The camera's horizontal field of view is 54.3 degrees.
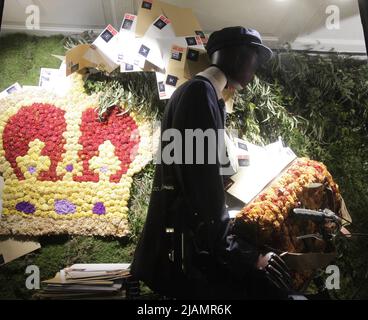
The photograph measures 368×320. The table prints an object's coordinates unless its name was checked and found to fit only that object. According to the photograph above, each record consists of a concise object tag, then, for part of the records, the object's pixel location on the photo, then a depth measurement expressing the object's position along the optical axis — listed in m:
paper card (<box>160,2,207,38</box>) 2.06
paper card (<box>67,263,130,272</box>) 1.83
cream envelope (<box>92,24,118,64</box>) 2.05
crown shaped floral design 1.92
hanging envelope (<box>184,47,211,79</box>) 2.01
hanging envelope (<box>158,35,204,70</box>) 2.04
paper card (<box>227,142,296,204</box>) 1.87
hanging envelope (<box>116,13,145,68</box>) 2.05
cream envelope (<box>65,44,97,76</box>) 2.05
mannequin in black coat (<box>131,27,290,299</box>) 1.73
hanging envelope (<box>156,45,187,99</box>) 2.02
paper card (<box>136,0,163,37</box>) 2.05
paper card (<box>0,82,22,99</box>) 2.06
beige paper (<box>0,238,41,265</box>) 1.87
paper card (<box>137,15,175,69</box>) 2.04
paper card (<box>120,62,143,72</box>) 2.05
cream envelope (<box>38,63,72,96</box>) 2.08
